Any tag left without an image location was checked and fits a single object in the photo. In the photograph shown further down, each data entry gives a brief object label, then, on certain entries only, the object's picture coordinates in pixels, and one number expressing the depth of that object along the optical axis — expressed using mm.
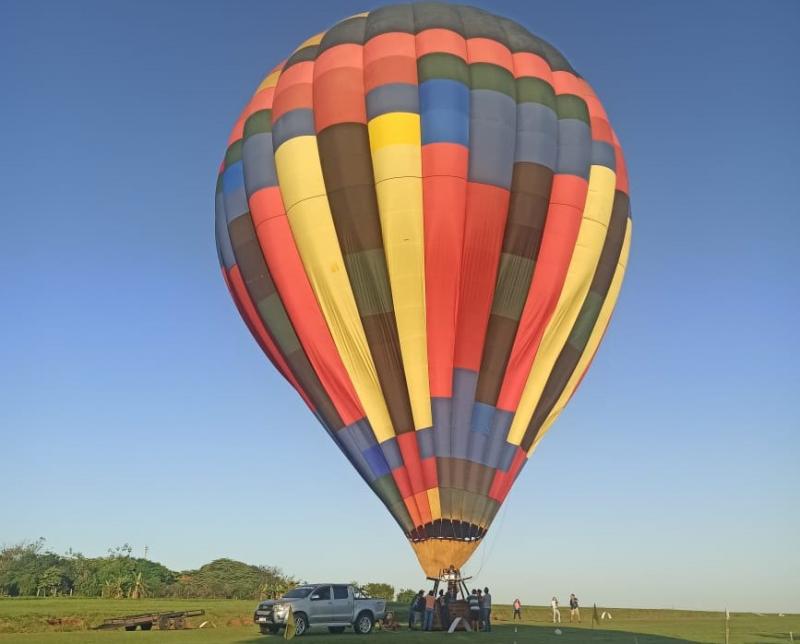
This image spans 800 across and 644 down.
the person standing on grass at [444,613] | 24219
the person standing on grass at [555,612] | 35656
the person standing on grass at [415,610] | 25078
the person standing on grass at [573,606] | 37906
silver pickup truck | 22516
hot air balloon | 26375
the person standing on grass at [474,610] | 24297
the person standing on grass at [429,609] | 24344
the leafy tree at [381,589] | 61875
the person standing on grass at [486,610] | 24625
